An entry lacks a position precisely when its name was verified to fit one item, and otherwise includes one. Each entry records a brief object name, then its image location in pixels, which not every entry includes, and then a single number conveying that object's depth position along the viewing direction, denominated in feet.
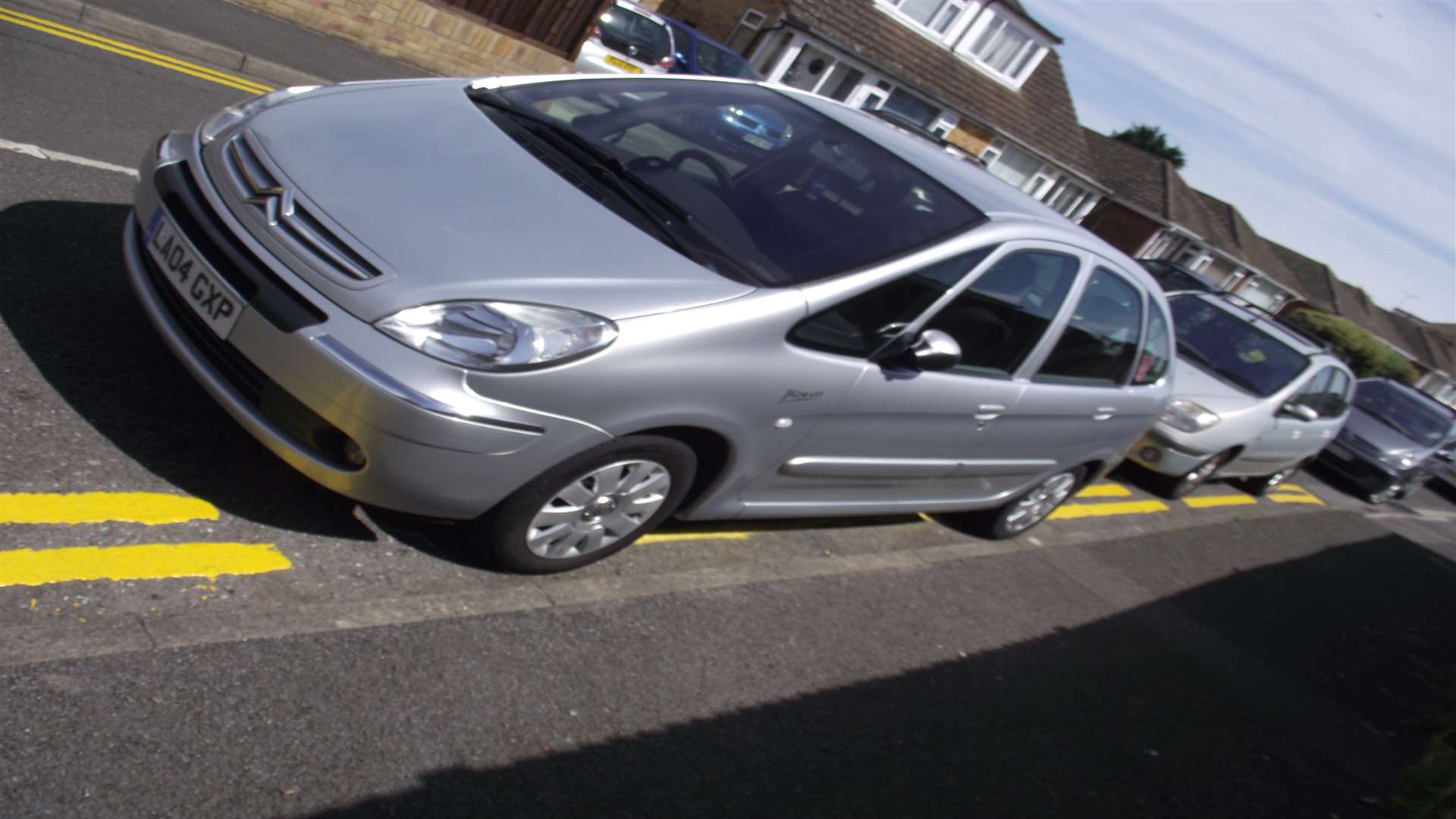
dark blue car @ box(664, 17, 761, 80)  50.14
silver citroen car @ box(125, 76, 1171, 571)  10.59
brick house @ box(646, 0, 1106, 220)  102.37
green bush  122.63
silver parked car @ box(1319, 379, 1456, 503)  48.57
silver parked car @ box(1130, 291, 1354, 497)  31.09
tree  285.23
